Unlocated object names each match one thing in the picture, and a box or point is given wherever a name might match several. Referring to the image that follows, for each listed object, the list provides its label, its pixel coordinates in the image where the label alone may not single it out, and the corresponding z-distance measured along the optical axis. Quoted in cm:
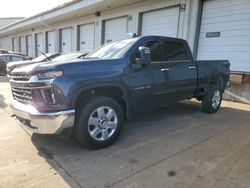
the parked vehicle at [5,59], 1468
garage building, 829
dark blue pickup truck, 337
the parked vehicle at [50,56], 1012
